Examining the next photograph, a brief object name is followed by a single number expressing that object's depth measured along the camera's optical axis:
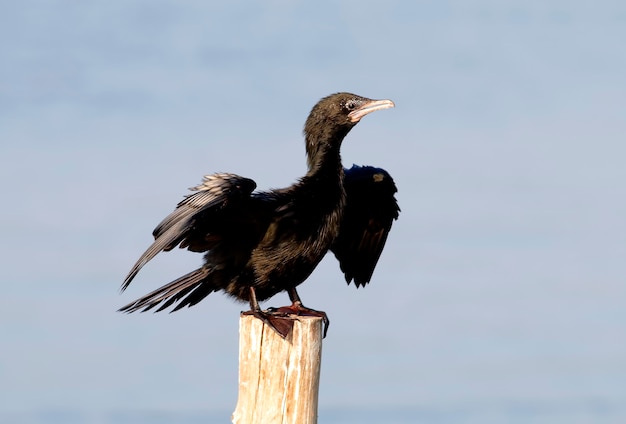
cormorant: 12.89
